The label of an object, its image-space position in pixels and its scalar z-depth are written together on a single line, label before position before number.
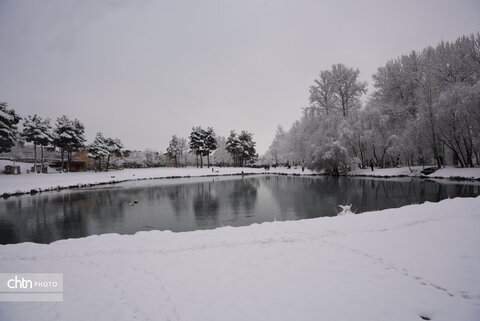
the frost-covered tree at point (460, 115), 24.80
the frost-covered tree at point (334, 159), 37.62
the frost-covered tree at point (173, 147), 76.75
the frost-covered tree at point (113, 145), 55.36
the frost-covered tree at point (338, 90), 40.66
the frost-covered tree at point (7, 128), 31.25
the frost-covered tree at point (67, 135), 44.91
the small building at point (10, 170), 39.03
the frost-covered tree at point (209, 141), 66.06
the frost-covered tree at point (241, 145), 70.94
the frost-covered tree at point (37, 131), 39.62
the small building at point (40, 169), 45.92
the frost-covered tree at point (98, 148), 50.38
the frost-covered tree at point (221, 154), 101.06
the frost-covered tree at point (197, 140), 64.12
